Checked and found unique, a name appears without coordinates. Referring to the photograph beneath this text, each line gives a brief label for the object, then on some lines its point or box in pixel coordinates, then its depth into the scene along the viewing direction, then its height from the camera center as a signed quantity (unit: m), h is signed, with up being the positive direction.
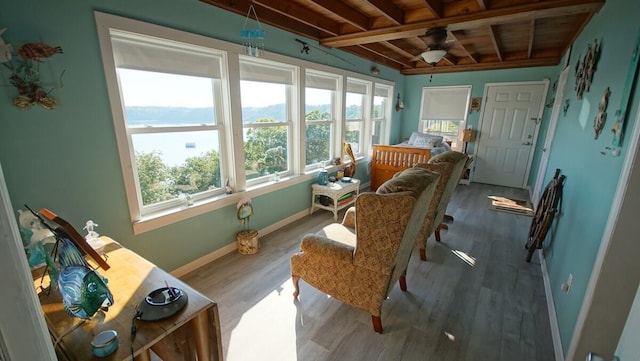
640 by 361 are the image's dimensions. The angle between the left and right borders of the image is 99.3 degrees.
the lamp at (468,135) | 5.62 -0.33
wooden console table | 1.02 -0.84
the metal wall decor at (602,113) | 1.70 +0.05
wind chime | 2.54 +0.68
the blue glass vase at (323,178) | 3.80 -0.84
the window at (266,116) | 2.85 -0.02
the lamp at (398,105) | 6.03 +0.27
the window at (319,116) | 3.71 +0.00
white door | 5.18 -0.24
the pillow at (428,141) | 5.43 -0.47
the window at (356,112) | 4.52 +0.07
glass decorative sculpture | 1.07 -0.67
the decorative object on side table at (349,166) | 4.35 -0.79
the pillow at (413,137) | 5.78 -0.41
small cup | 0.96 -0.81
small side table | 3.65 -1.03
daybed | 4.65 -0.68
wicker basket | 2.79 -1.28
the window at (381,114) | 5.43 +0.06
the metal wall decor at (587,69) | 2.16 +0.44
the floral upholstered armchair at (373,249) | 1.53 -0.85
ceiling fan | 2.89 +0.80
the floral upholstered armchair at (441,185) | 2.41 -0.62
